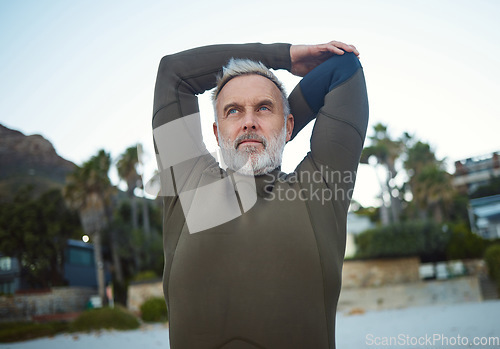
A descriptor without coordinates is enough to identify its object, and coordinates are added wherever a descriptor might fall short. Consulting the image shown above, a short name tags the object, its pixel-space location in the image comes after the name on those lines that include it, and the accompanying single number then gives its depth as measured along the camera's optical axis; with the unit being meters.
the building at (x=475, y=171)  51.75
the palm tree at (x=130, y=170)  27.10
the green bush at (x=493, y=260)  19.16
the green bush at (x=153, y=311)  17.28
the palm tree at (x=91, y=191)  23.44
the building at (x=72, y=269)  25.52
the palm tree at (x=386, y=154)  28.11
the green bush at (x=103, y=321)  14.59
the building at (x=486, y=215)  33.72
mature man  1.14
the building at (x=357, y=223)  30.31
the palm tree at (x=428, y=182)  27.94
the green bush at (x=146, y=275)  23.15
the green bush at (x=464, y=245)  22.31
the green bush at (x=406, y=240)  21.70
